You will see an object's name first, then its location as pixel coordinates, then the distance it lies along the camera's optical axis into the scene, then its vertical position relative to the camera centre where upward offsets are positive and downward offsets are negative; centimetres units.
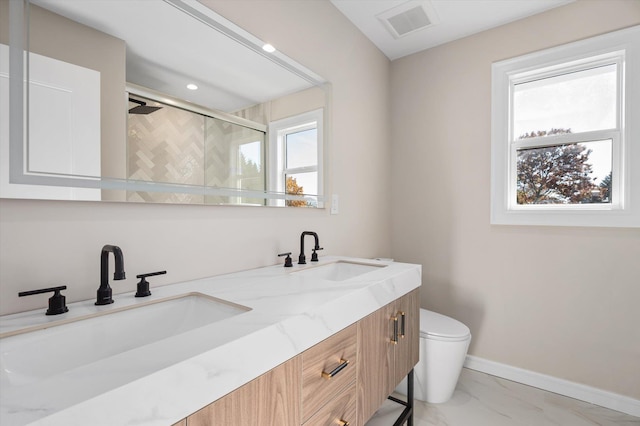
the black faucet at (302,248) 154 -19
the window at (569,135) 180 +51
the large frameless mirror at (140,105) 79 +35
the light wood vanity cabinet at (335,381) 65 -47
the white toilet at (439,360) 175 -87
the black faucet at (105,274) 80 -17
